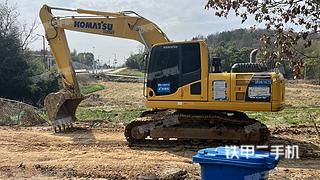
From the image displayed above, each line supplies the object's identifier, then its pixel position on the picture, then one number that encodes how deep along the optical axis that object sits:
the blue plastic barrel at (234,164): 5.42
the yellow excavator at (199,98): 10.98
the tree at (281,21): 6.74
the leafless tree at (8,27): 32.19
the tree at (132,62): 87.12
